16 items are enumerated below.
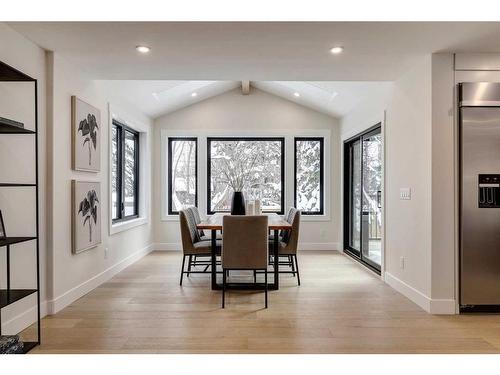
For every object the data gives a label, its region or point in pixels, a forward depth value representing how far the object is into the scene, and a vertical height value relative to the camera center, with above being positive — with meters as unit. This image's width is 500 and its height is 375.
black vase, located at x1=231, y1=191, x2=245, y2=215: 4.48 -0.20
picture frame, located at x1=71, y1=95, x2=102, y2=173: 3.44 +0.54
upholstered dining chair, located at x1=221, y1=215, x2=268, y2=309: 3.36 -0.52
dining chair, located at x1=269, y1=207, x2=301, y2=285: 3.99 -0.61
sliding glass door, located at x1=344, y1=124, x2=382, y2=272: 4.77 -0.14
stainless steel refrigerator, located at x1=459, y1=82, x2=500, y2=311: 3.08 +0.00
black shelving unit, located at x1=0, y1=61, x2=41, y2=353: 2.23 -0.32
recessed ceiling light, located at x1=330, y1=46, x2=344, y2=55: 3.05 +1.19
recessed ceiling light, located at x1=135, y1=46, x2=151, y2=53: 3.04 +1.20
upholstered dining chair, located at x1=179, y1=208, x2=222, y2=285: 3.94 -0.61
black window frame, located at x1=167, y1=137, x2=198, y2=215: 6.37 +0.35
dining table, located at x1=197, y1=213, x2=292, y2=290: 3.77 -0.72
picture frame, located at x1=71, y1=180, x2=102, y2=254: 3.42 -0.27
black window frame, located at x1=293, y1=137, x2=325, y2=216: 6.38 +0.25
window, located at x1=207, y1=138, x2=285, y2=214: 6.43 +0.31
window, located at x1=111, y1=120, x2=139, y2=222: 5.02 +0.24
